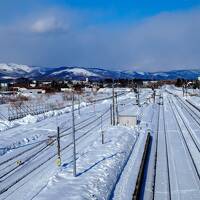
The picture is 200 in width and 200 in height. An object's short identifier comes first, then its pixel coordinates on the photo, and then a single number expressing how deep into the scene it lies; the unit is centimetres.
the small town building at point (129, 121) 4194
